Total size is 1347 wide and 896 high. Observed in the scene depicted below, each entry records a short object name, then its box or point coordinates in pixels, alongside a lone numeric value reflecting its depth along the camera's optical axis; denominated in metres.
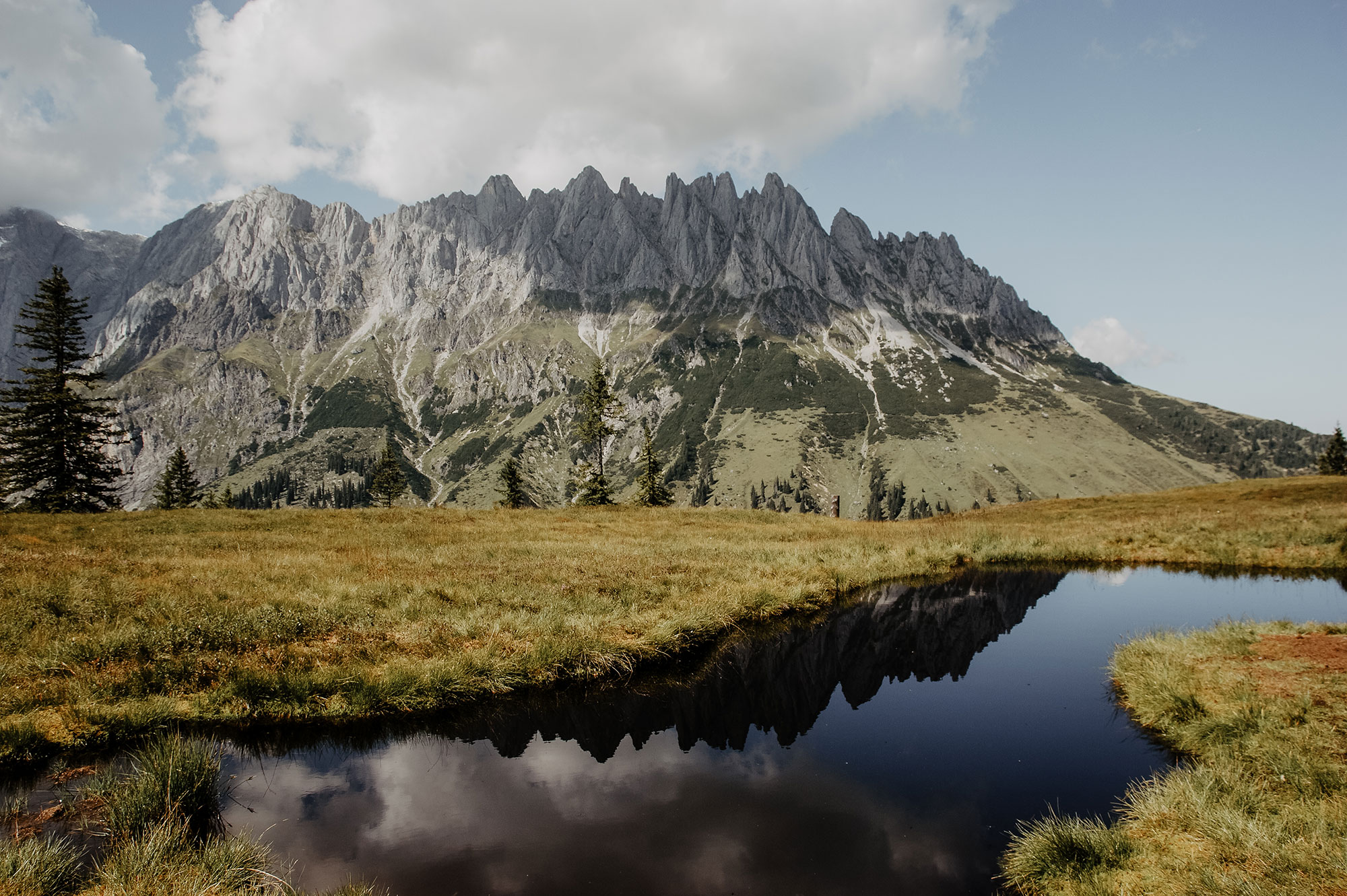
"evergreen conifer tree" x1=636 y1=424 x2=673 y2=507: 77.44
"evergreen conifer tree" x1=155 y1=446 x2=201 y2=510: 93.81
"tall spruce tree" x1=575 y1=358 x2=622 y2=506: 67.19
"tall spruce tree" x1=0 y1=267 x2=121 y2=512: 48.59
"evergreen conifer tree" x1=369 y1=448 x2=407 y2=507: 115.06
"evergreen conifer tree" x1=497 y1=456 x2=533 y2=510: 91.00
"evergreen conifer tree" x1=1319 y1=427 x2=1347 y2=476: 98.00
